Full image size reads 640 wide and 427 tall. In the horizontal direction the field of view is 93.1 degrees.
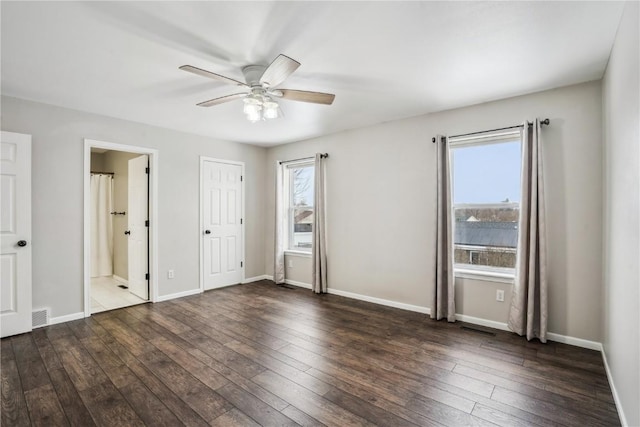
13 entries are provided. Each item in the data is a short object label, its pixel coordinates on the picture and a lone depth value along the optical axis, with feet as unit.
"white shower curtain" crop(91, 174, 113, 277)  19.07
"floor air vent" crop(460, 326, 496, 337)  10.61
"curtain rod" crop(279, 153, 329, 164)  16.01
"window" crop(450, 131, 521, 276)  11.03
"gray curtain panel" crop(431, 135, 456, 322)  11.68
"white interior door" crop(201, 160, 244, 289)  16.43
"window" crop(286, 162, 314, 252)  17.69
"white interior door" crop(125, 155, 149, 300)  14.66
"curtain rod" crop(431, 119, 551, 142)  9.92
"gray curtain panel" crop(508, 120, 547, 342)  9.77
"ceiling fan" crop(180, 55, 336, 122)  8.02
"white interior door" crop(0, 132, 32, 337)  10.17
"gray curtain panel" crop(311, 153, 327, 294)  15.93
